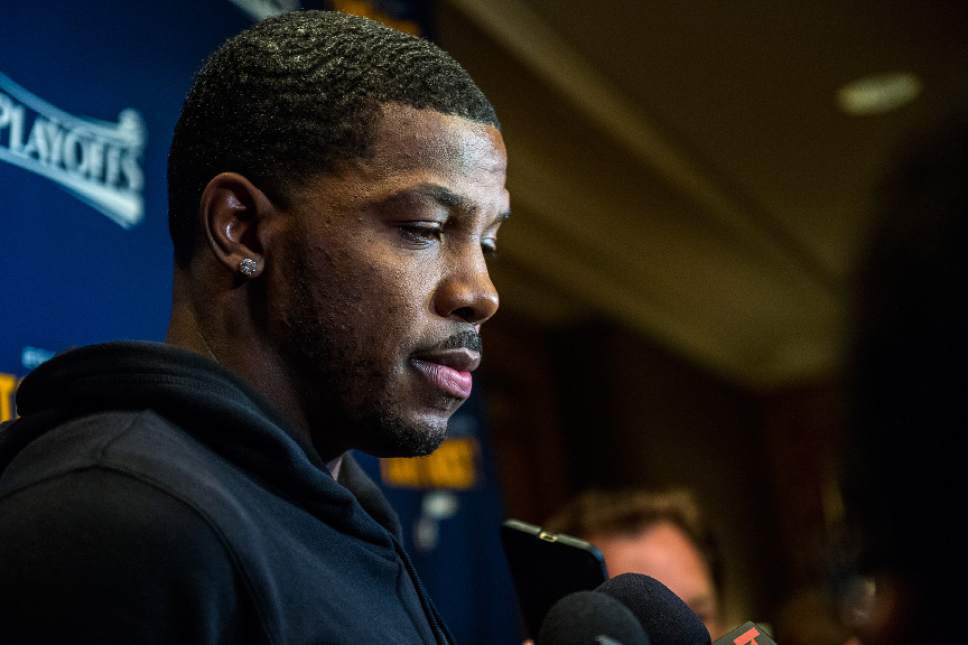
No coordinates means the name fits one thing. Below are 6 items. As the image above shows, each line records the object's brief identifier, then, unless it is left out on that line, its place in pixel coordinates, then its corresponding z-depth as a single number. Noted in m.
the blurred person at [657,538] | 2.11
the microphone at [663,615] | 0.84
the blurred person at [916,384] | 0.38
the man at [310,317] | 0.82
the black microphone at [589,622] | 0.68
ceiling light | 3.77
